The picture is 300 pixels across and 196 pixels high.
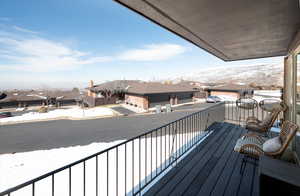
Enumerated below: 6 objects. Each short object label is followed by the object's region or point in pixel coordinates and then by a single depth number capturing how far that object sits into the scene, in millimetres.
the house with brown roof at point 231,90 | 25281
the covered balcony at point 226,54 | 1676
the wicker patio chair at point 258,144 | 1888
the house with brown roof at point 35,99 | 32656
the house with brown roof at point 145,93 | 21200
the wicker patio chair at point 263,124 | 3490
